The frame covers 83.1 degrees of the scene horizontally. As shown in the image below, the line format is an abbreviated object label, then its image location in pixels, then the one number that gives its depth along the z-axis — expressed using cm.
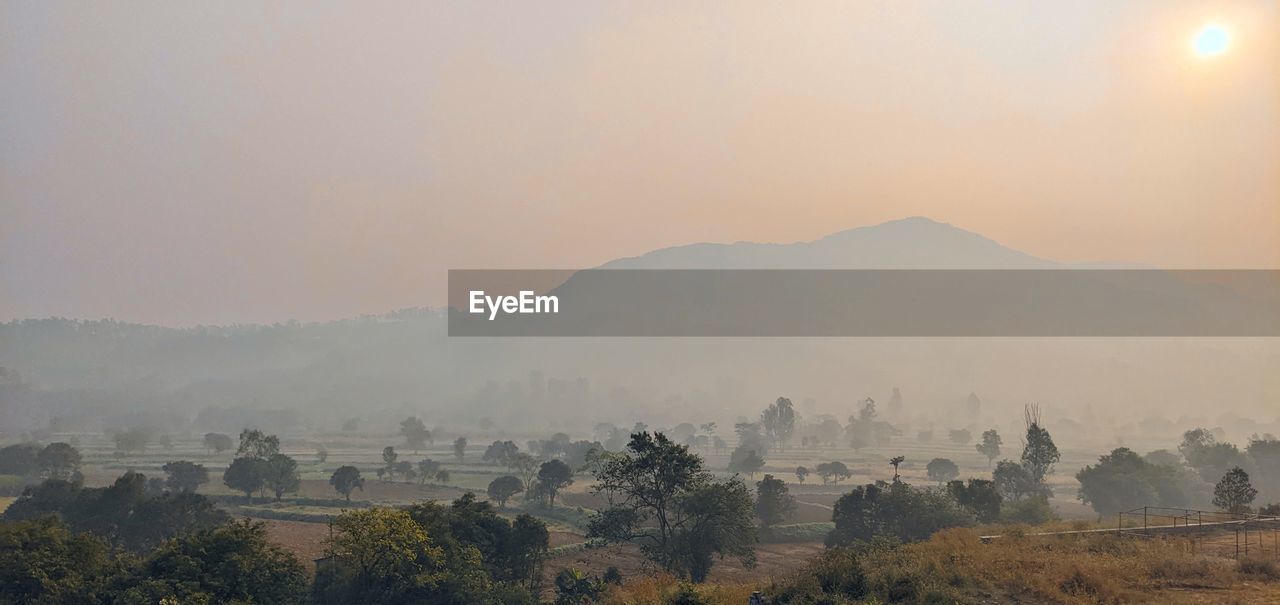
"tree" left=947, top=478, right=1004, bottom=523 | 6300
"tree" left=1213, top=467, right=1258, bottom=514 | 5681
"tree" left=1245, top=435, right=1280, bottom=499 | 11200
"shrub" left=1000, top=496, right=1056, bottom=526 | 6302
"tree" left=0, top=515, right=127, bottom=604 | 3297
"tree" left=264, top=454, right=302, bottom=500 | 9475
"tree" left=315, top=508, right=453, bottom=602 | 3388
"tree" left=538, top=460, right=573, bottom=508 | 9262
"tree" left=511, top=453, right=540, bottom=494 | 12219
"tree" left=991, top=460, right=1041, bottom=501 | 9200
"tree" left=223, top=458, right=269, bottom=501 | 9281
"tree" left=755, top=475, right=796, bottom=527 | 7594
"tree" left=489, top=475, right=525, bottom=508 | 9125
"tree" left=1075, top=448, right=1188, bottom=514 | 8850
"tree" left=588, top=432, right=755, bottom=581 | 4959
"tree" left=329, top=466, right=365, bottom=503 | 9606
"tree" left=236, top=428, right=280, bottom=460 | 11281
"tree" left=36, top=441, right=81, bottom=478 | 11075
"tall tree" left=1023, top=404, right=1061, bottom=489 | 8288
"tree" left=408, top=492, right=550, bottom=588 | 4144
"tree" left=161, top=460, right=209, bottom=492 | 9681
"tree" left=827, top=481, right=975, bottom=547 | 5606
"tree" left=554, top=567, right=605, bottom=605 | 3703
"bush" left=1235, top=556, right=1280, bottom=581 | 2741
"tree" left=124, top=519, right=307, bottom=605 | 3052
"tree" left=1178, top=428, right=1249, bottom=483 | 11031
